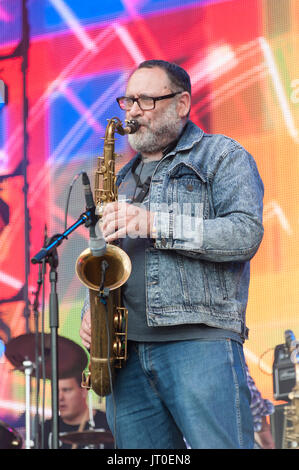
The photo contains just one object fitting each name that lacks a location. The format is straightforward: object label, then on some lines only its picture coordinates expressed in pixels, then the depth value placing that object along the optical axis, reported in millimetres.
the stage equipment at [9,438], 8516
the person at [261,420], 7898
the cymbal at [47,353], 8680
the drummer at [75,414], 8727
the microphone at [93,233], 4164
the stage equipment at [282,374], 7898
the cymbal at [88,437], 8555
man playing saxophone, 4316
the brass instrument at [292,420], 7777
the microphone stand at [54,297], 4082
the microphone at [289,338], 7969
